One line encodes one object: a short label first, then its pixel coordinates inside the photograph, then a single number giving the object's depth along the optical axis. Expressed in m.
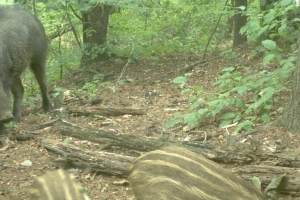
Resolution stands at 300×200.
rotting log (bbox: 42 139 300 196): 4.19
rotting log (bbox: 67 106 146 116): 7.21
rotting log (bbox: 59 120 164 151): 5.03
